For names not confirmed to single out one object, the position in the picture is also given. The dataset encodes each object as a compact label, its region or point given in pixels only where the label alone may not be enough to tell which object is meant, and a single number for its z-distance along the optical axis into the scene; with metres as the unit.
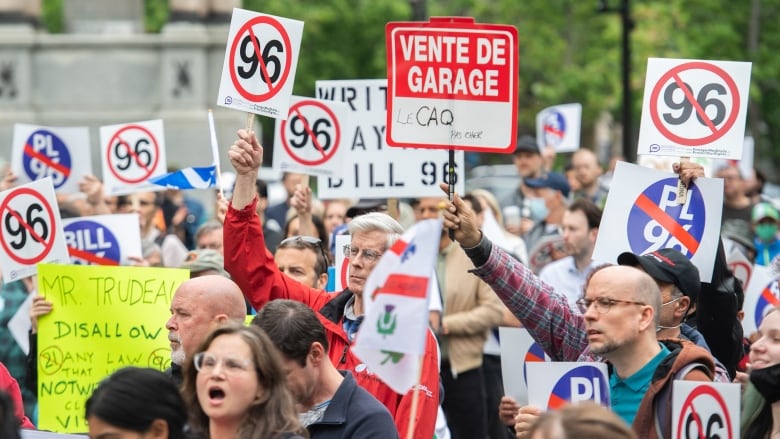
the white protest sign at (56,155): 23.89
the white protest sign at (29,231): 17.97
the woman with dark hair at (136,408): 9.55
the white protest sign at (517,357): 14.39
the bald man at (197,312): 12.55
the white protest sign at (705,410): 10.78
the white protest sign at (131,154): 23.02
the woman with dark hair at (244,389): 10.02
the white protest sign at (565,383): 11.75
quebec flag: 19.28
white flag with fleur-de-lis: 9.96
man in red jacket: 13.91
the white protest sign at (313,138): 20.33
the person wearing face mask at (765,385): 11.45
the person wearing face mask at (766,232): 25.70
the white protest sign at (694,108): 15.39
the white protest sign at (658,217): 14.81
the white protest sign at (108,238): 19.98
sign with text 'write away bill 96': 20.06
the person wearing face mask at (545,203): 24.97
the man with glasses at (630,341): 11.54
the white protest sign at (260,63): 15.85
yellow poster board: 15.68
